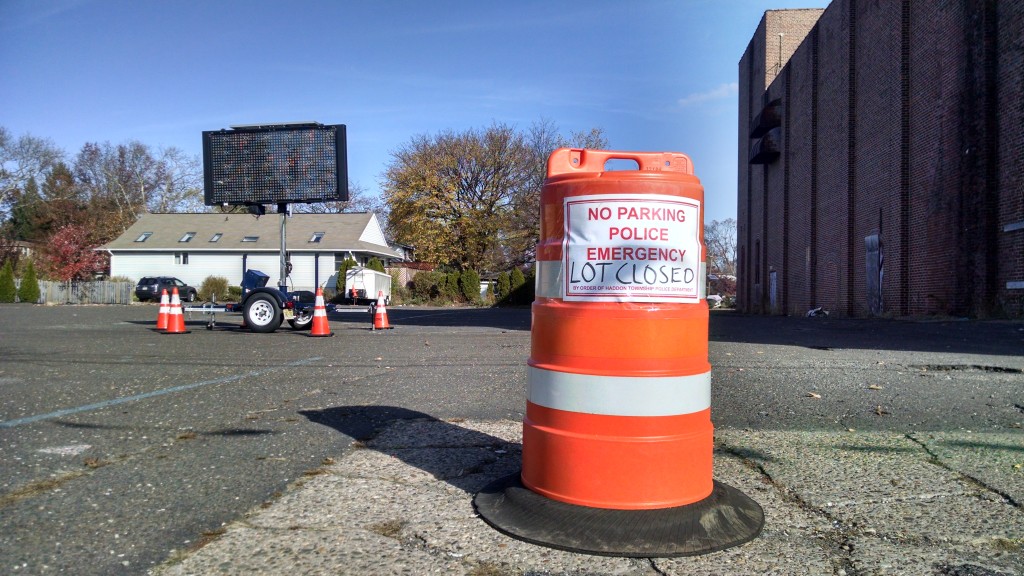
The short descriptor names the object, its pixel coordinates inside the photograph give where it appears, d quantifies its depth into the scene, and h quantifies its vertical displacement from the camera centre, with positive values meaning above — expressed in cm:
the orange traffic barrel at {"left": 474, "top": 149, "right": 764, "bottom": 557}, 281 -31
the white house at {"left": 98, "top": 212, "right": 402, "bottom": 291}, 4397 +254
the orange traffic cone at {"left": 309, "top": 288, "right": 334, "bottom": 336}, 1265 -58
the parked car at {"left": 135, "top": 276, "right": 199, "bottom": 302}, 3956 +13
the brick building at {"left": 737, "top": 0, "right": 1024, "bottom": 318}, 1560 +368
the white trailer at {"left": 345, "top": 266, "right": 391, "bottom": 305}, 3531 +33
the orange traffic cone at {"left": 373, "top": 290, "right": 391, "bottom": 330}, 1491 -62
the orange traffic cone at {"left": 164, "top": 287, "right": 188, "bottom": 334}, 1309 -56
